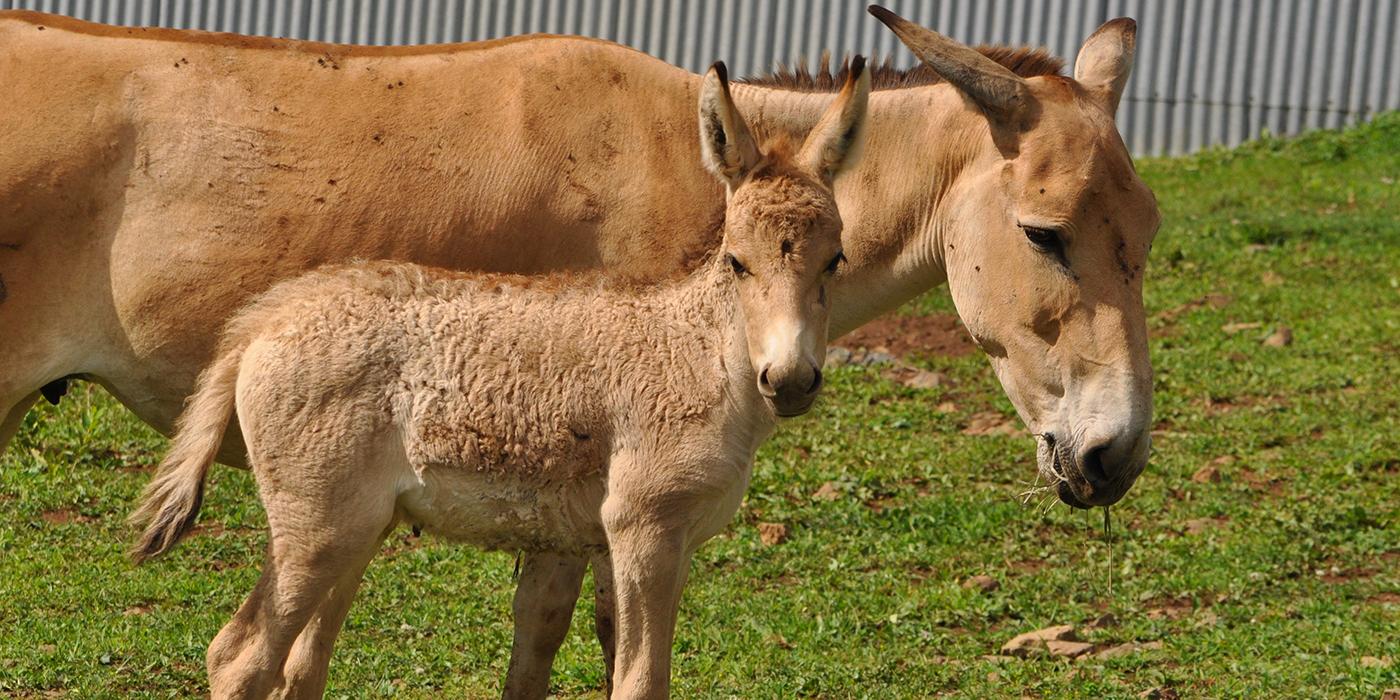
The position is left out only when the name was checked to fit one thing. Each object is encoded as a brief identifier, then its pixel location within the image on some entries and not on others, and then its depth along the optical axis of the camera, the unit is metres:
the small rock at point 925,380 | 22.75
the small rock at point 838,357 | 23.95
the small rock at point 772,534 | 17.72
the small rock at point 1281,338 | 23.47
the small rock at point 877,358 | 23.75
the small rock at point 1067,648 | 14.76
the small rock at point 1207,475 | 19.22
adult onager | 10.98
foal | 9.96
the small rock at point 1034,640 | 14.86
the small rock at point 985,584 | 16.41
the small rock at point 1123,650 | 14.70
